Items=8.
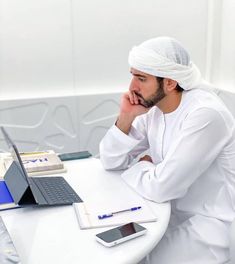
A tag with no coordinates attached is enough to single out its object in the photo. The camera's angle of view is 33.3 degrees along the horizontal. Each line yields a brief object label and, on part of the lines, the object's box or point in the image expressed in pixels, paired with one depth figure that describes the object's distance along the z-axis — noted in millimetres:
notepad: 1194
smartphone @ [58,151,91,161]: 1865
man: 1405
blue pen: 1232
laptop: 1316
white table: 1008
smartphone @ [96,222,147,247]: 1066
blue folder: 1354
